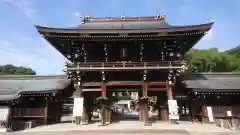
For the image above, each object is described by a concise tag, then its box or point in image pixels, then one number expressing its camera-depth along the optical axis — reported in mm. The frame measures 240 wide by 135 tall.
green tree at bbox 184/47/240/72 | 40289
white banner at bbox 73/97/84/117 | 14532
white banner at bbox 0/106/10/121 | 15215
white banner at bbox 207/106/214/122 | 14683
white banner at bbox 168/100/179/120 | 14260
